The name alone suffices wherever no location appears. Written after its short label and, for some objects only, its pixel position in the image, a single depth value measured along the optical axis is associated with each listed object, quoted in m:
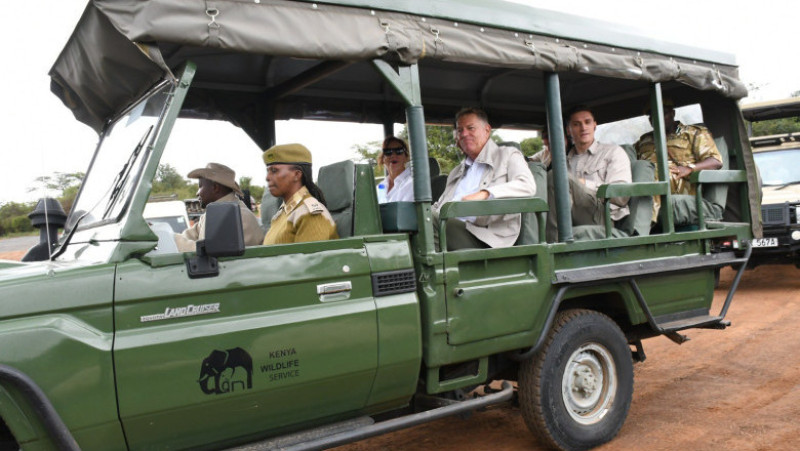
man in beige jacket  3.95
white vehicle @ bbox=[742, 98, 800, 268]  9.41
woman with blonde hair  5.59
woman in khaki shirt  3.53
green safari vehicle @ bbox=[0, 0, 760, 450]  2.62
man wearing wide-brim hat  4.29
